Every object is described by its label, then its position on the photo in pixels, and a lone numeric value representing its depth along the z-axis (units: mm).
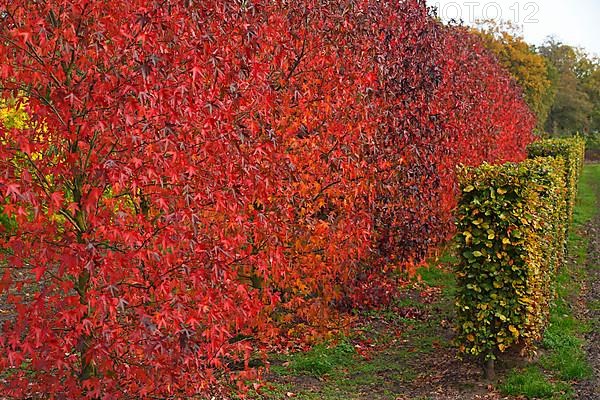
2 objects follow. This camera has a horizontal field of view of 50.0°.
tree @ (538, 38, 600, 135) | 49656
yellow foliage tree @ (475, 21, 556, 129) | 35562
